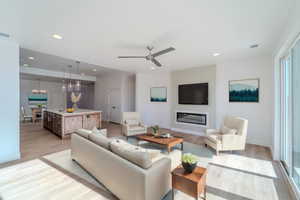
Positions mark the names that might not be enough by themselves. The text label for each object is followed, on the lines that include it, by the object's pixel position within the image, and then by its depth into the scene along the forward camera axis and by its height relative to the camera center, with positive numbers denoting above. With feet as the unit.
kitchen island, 16.12 -2.78
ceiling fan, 8.88 +3.24
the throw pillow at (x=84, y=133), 8.93 -2.27
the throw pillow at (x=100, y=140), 7.32 -2.32
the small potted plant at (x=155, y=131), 12.72 -2.93
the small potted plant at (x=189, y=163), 5.65 -2.65
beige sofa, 5.20 -3.12
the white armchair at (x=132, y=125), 15.20 -3.05
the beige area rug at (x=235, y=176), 6.68 -4.66
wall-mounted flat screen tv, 16.89 +0.87
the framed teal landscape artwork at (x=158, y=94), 21.11 +1.00
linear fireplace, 17.16 -2.40
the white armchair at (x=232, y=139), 11.22 -3.29
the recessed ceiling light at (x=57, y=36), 8.97 +4.38
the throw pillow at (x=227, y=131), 11.52 -2.75
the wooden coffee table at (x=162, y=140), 10.78 -3.42
